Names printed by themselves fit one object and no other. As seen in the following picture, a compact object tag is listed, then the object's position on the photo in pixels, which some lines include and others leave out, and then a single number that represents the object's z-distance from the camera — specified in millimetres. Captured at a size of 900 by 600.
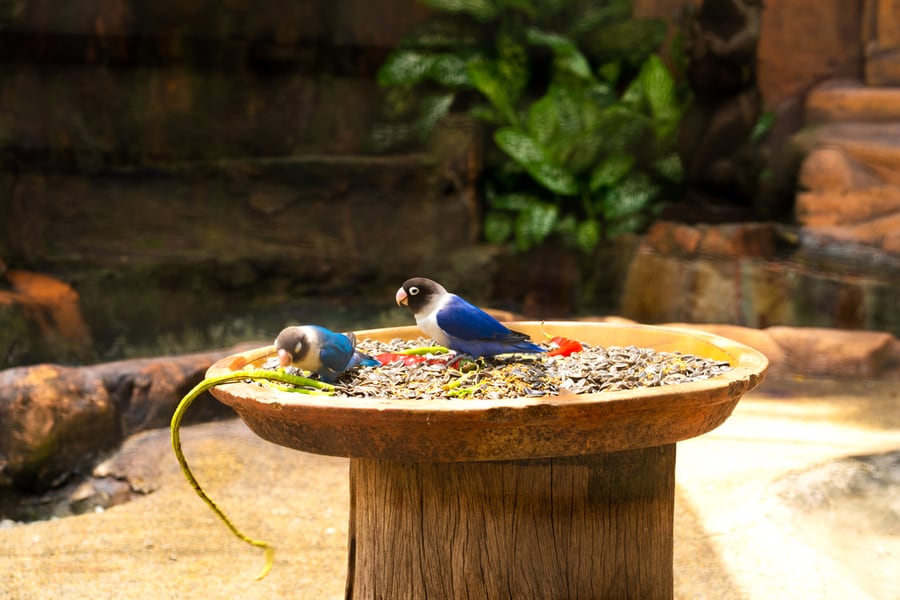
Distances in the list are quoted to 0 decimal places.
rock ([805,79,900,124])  6578
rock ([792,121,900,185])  6180
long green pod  1803
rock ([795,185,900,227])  6160
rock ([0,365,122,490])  3529
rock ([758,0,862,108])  7262
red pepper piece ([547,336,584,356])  2281
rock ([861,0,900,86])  6895
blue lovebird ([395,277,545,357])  1996
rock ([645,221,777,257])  6344
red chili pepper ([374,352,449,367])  2182
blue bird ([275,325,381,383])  1873
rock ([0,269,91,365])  5707
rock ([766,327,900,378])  5039
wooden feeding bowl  1597
